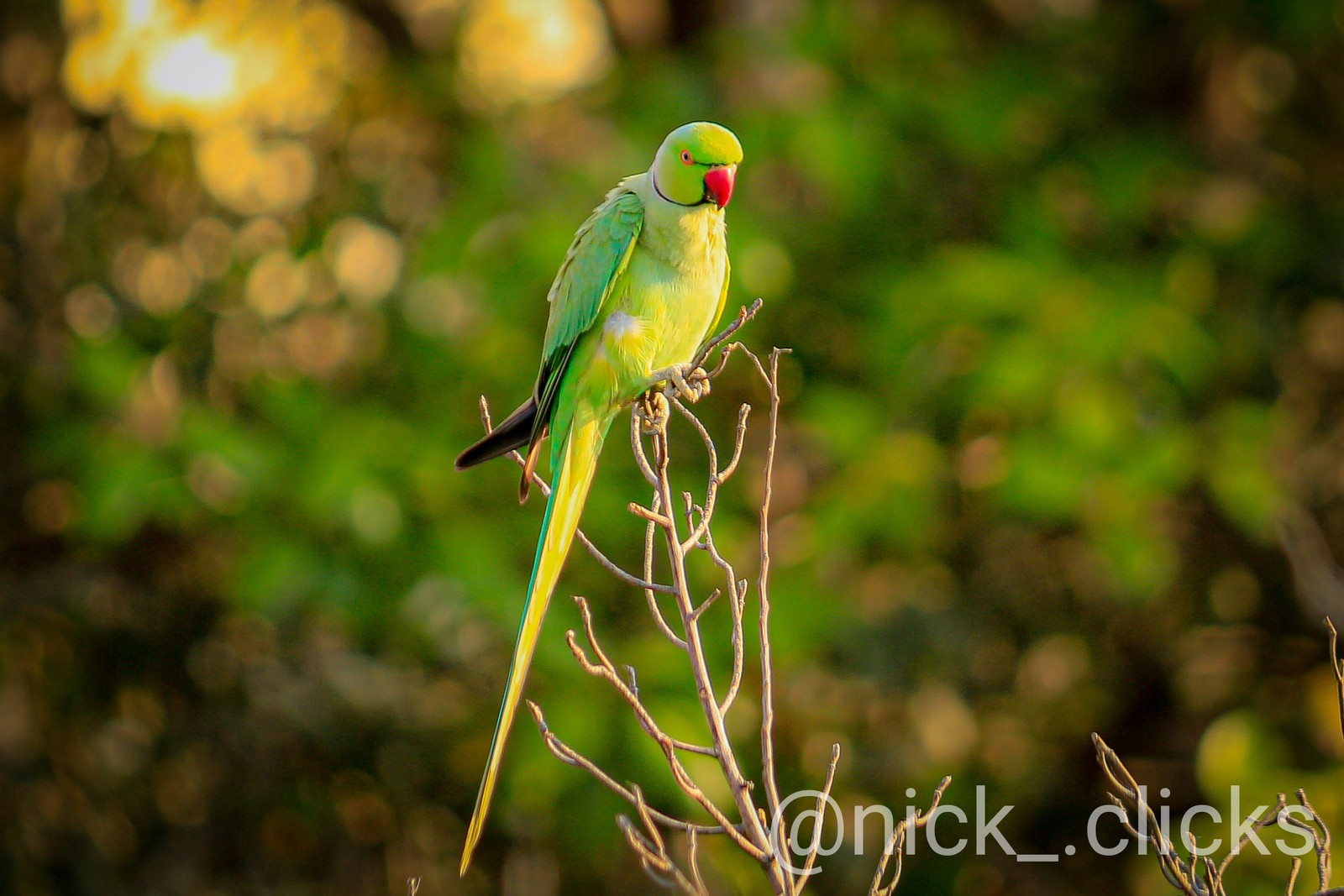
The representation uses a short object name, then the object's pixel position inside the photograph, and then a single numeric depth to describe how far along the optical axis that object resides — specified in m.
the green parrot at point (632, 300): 9.35
